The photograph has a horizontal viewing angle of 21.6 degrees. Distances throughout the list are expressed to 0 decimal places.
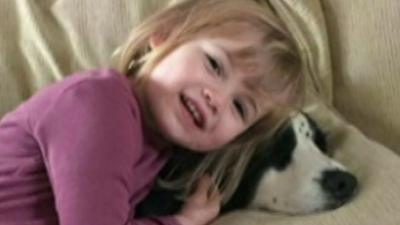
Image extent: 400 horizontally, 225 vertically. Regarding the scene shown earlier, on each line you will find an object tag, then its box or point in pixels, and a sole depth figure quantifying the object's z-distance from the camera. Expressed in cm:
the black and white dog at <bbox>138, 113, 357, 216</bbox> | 88
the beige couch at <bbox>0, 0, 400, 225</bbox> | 101
